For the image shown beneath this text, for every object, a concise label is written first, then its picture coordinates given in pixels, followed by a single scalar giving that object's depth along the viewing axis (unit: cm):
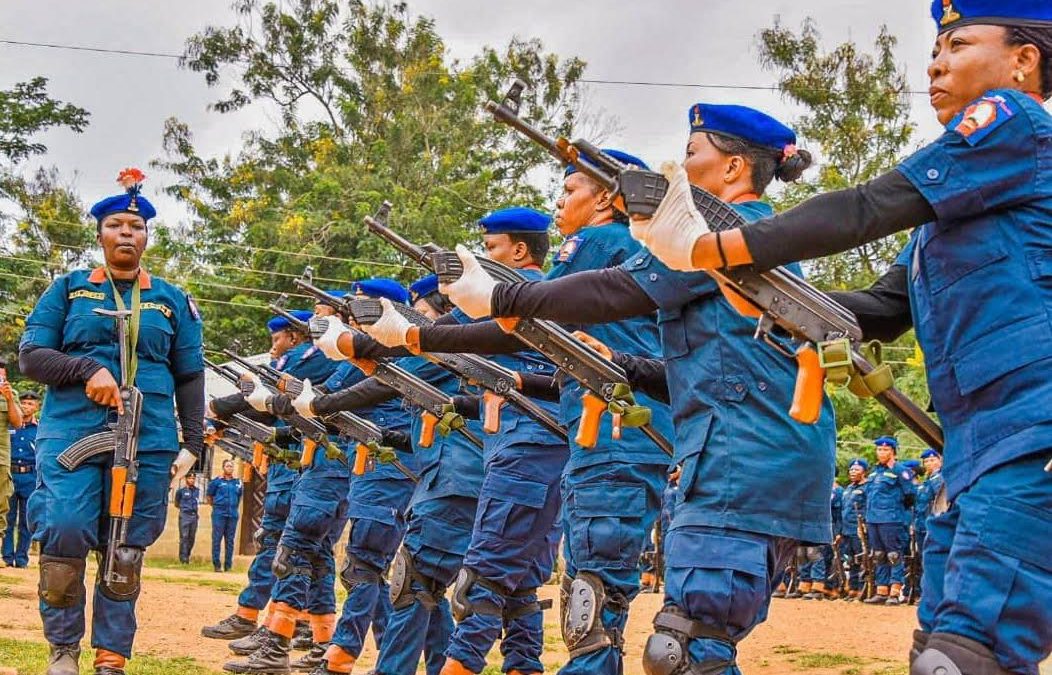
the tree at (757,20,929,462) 3225
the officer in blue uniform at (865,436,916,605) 2148
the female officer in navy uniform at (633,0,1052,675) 307
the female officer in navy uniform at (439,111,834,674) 403
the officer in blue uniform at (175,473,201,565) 2703
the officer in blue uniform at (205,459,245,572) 2633
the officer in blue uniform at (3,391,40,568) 1977
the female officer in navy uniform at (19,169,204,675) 695
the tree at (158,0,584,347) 3319
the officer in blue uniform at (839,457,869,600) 2281
